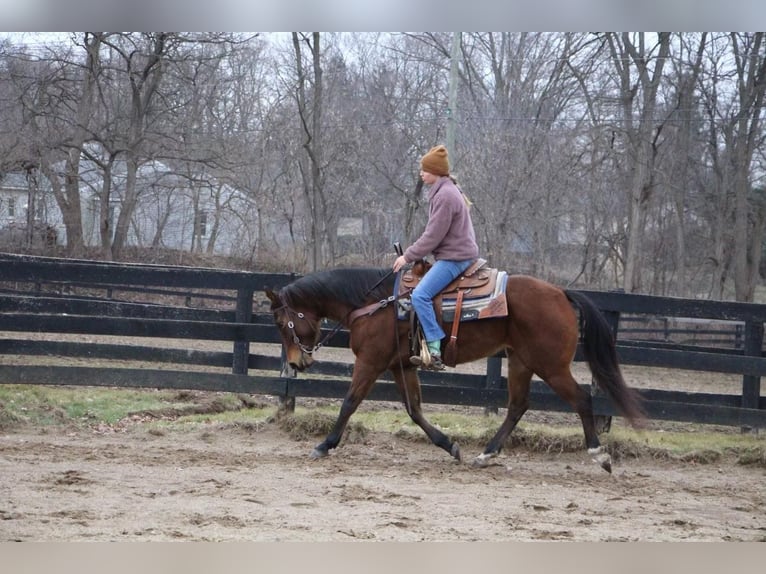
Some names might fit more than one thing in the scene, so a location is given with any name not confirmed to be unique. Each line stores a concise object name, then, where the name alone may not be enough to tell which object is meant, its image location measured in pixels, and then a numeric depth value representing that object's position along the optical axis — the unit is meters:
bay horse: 13.45
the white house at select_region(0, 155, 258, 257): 43.66
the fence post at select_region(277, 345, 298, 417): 16.30
